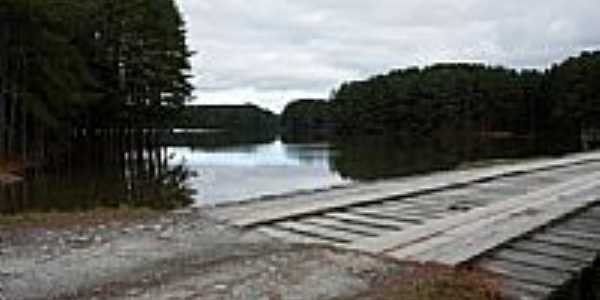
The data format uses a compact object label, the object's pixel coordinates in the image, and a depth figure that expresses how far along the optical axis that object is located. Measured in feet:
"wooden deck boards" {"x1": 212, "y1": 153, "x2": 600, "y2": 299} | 35.68
